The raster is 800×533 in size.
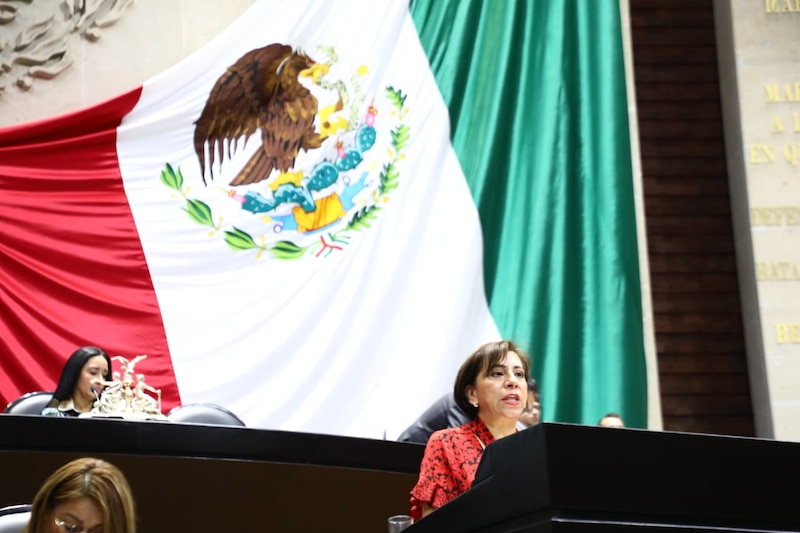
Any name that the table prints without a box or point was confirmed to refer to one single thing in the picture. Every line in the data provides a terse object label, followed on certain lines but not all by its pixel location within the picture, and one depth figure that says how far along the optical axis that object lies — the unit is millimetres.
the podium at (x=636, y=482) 3463
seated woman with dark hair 10664
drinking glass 5031
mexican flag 13312
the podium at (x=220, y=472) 6969
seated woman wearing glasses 3754
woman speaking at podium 5594
